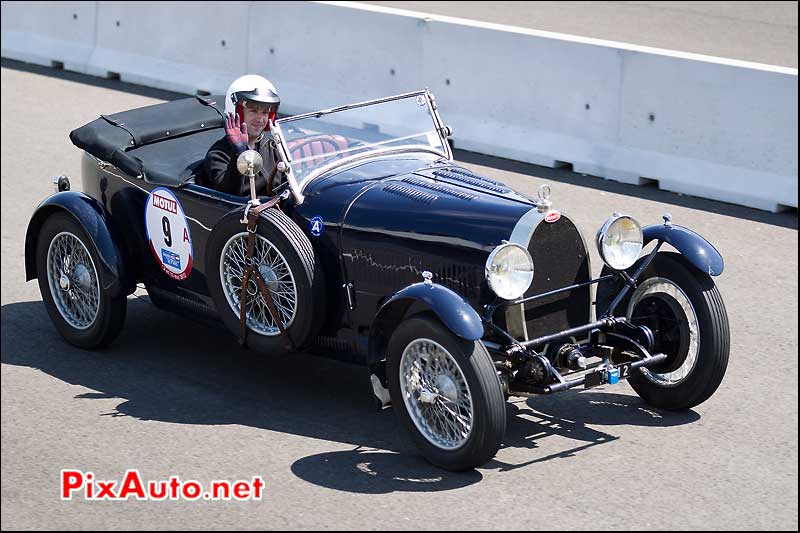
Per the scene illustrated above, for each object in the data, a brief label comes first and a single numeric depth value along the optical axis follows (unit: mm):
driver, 14859
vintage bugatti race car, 12656
